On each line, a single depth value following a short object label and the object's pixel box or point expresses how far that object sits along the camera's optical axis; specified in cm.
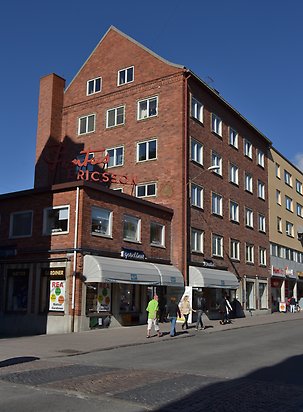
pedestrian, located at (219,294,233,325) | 2675
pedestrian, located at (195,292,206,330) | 2298
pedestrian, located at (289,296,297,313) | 4143
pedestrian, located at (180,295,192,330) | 2291
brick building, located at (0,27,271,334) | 2941
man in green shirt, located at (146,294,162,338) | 1941
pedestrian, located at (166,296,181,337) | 1973
